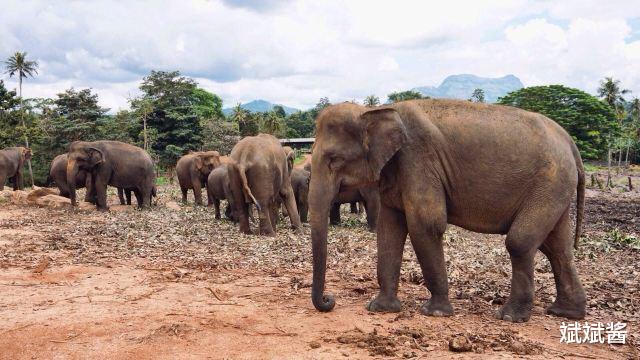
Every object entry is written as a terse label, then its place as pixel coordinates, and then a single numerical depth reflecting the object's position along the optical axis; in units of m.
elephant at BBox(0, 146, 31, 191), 25.61
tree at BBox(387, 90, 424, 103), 84.27
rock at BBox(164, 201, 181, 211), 20.55
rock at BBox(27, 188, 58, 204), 19.66
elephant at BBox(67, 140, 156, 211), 17.88
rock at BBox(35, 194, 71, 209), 18.91
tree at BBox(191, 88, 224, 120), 73.15
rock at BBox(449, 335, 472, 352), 5.21
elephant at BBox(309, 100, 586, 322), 6.24
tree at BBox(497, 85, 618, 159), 56.44
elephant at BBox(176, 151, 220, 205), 21.86
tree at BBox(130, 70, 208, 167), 51.88
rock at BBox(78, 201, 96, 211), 18.17
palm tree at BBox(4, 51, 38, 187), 47.06
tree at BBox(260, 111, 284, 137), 66.81
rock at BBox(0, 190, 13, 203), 20.23
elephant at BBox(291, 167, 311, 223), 16.78
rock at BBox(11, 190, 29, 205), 19.83
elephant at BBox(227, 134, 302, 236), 12.74
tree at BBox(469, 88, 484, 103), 111.38
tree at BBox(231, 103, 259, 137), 67.69
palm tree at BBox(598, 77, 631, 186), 65.94
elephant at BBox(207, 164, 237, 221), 16.30
